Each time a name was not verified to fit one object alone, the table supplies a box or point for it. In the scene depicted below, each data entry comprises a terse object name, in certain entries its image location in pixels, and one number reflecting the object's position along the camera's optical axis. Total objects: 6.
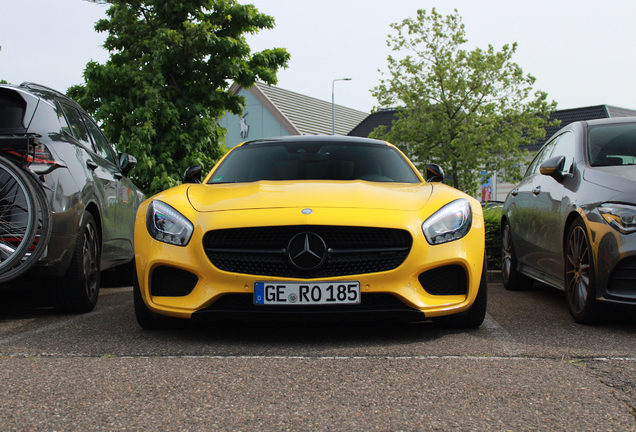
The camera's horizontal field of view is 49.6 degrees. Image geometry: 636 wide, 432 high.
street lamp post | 39.19
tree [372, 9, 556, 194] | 25.86
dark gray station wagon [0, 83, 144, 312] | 4.62
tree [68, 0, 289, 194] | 19.66
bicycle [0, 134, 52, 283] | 4.34
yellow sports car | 3.88
